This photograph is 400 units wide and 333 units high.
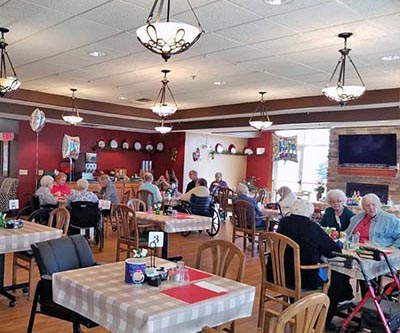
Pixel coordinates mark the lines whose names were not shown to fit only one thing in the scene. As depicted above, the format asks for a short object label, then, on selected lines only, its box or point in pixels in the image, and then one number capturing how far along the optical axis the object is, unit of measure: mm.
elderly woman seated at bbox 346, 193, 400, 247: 4012
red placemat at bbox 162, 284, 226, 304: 2173
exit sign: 9993
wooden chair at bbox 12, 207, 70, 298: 4102
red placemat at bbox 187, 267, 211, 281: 2564
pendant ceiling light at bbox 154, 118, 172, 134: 8258
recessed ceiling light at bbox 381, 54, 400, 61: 4696
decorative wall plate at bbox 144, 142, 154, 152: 12828
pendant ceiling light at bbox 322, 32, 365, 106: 4480
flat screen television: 10266
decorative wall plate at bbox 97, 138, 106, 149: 11891
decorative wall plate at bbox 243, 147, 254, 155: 13805
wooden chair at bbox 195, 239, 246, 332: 2683
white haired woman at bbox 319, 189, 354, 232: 4691
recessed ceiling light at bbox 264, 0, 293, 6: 3258
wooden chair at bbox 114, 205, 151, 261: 4992
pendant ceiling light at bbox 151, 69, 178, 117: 6358
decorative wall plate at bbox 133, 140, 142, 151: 12656
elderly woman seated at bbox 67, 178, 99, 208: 6214
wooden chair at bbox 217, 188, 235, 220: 9180
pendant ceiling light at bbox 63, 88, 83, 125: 7867
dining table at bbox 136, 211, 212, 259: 5160
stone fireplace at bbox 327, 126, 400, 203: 10180
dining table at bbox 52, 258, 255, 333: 1979
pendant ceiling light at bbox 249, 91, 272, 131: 7535
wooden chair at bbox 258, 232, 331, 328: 3240
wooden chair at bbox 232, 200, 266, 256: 6457
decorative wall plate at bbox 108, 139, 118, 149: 12109
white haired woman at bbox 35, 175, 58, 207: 6289
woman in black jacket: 3340
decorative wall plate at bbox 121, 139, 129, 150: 12391
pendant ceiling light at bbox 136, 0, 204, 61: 2535
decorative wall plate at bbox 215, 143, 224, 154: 12858
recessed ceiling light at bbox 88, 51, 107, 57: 5008
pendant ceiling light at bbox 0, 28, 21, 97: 4628
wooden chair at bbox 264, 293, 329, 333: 1585
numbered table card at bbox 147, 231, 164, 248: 2668
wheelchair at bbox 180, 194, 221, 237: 7809
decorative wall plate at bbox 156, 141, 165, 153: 12466
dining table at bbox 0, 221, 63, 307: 3643
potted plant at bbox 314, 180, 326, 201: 9289
